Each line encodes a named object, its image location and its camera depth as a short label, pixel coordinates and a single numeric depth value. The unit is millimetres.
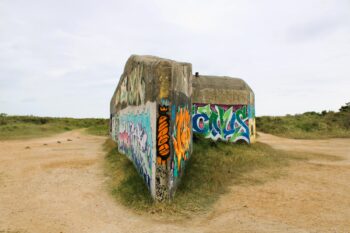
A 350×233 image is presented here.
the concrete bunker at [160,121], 6652
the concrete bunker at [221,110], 13898
